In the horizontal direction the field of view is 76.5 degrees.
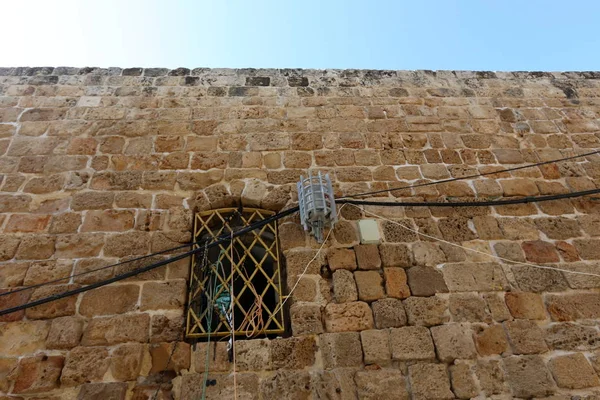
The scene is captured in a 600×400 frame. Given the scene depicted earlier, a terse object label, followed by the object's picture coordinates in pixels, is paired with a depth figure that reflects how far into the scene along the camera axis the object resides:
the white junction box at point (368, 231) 3.12
